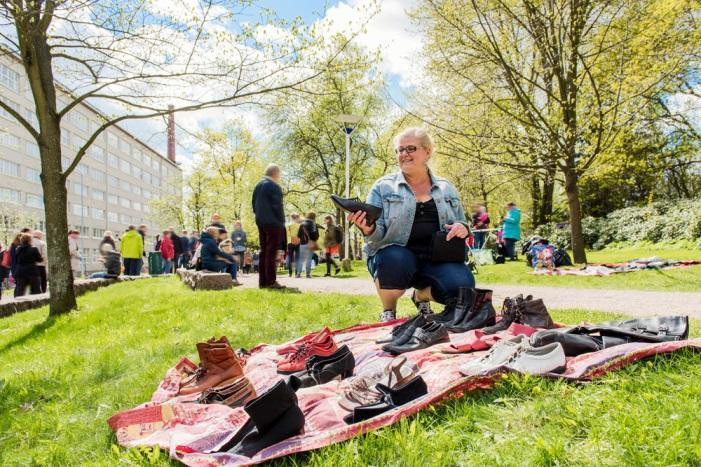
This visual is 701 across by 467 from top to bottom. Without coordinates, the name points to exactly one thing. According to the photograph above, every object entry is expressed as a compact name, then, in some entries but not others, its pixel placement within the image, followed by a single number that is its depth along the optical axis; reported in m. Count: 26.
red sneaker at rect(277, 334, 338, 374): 3.01
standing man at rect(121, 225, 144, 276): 15.37
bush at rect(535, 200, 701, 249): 15.47
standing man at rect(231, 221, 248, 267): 15.61
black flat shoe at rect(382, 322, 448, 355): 3.07
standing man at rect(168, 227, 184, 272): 17.43
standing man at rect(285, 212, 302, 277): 13.23
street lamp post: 15.61
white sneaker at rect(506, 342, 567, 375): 2.27
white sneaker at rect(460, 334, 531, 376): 2.38
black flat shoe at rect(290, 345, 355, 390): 2.75
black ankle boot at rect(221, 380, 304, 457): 1.90
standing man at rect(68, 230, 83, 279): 13.95
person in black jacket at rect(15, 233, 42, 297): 10.91
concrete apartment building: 51.16
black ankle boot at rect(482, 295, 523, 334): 3.45
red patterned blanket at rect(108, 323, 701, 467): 1.88
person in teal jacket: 14.02
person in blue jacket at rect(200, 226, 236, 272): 10.60
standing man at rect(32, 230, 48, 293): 11.48
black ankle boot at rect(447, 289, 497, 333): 3.56
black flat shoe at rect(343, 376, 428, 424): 2.02
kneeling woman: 4.22
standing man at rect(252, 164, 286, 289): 8.03
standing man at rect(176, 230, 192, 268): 18.41
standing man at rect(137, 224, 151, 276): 16.33
